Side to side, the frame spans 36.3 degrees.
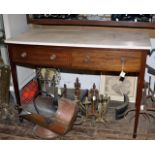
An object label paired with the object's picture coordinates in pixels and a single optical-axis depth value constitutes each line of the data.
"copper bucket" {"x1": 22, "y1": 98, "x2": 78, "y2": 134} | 1.81
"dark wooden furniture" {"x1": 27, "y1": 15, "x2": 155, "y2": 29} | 2.07
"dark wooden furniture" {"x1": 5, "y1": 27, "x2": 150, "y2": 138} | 1.64
